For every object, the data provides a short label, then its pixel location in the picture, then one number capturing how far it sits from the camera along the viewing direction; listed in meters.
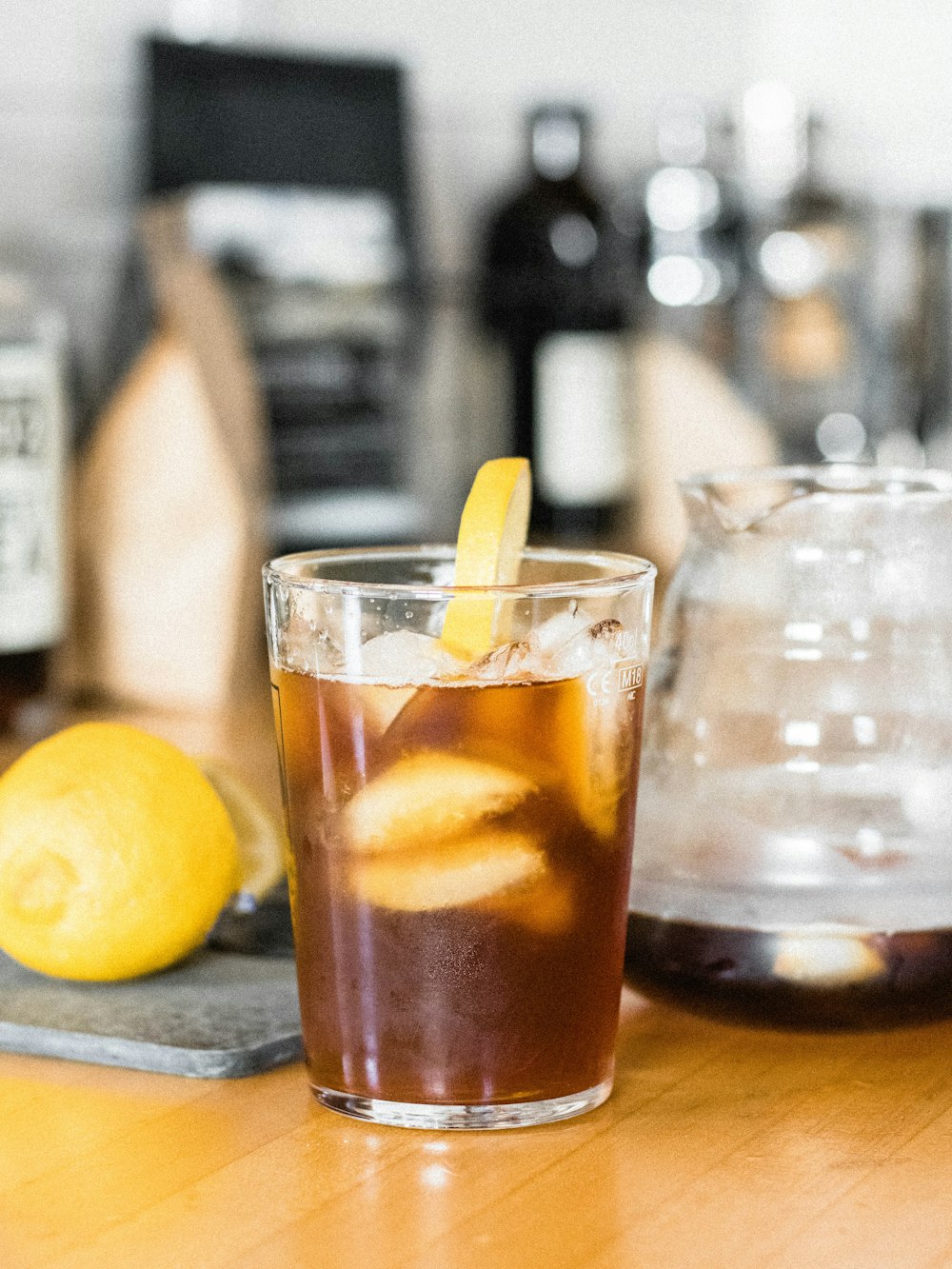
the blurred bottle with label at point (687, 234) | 2.08
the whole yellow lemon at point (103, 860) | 0.79
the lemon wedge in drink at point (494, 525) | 0.74
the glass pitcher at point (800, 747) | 0.77
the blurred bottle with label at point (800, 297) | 2.23
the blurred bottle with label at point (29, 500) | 1.20
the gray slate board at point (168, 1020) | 0.76
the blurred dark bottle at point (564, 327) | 1.81
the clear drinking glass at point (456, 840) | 0.72
